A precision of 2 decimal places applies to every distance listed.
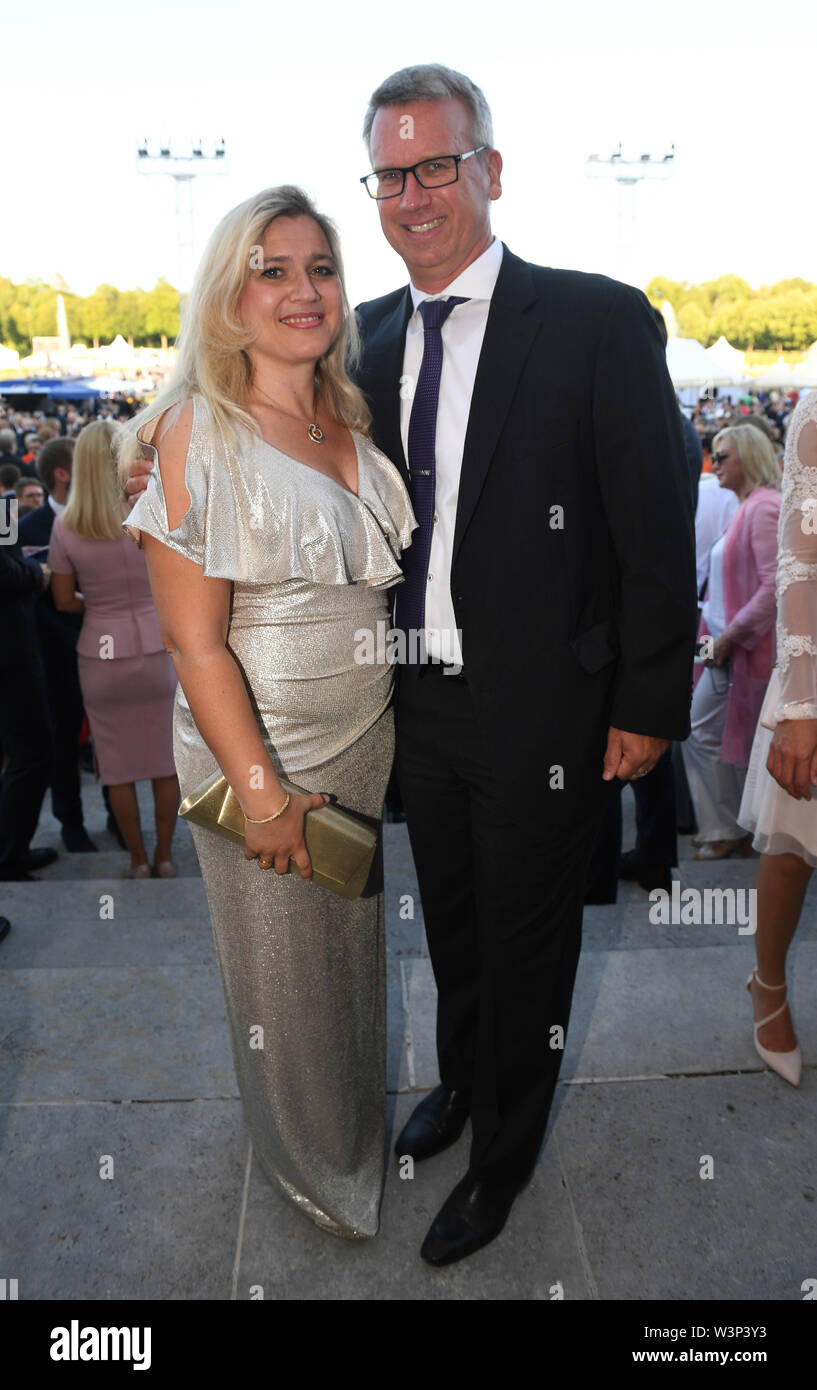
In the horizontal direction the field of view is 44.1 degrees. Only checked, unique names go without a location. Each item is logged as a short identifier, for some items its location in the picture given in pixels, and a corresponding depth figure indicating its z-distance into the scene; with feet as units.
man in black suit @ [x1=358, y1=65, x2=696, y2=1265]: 6.40
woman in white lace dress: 7.79
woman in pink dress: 14.42
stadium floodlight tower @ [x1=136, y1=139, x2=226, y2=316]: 106.01
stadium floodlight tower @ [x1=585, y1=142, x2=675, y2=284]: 108.06
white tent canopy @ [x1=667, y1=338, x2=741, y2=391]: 57.31
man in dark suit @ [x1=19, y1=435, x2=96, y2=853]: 16.70
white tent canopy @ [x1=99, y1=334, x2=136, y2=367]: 134.51
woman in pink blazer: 14.30
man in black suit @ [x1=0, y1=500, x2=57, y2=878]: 14.56
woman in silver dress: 5.98
